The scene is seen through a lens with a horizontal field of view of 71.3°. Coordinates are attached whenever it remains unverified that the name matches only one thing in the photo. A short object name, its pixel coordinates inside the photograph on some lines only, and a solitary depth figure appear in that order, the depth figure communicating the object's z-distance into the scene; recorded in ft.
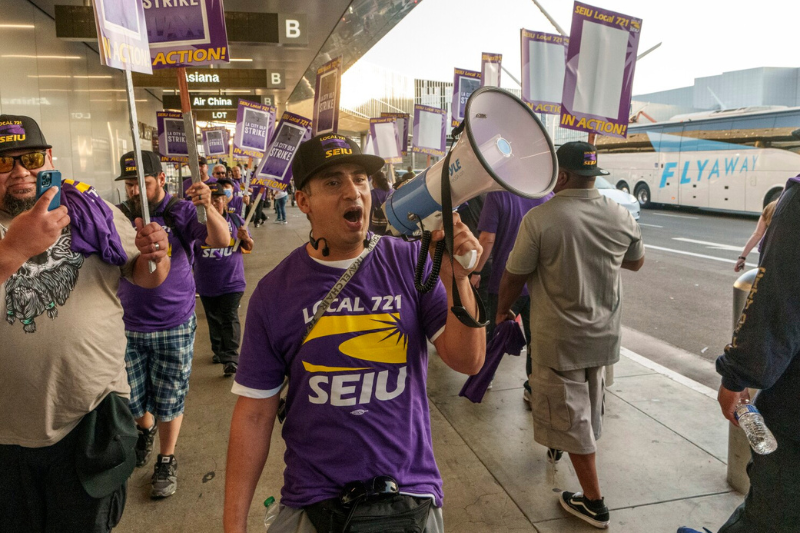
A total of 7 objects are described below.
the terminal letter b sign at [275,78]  37.55
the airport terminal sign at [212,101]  35.37
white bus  56.49
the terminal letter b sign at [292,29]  26.76
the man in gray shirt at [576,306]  9.43
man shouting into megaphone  5.02
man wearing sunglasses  6.72
